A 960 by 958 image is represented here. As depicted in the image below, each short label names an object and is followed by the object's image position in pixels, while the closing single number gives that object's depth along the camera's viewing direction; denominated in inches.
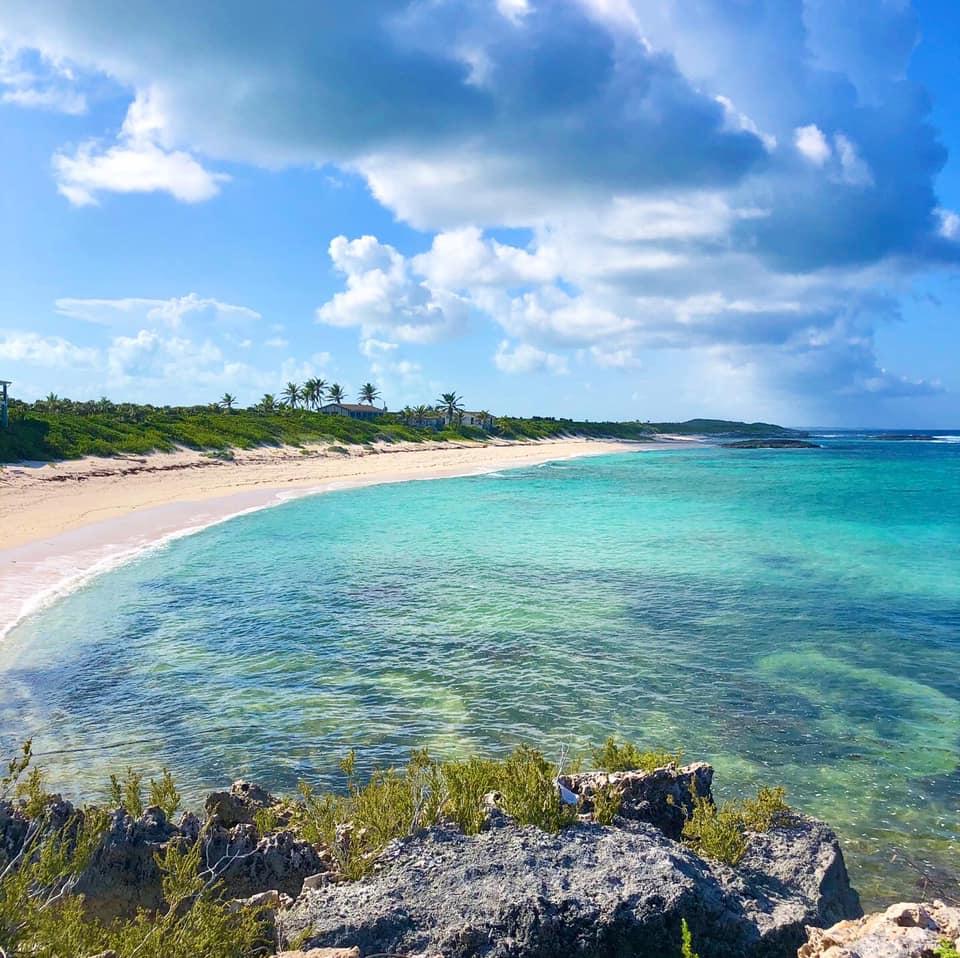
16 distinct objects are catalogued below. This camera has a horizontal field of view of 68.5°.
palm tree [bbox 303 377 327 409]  5305.1
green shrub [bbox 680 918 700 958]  159.0
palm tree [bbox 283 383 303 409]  5285.4
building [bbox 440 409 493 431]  5482.3
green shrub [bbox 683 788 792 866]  234.1
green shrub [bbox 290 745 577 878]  229.0
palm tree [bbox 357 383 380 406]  5940.0
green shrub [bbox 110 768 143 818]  243.4
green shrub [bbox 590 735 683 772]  291.3
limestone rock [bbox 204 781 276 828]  255.4
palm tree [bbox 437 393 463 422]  5565.9
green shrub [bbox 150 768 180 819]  252.8
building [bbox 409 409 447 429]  5088.6
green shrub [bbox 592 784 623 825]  240.2
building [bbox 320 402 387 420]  4886.8
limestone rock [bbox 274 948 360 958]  169.9
